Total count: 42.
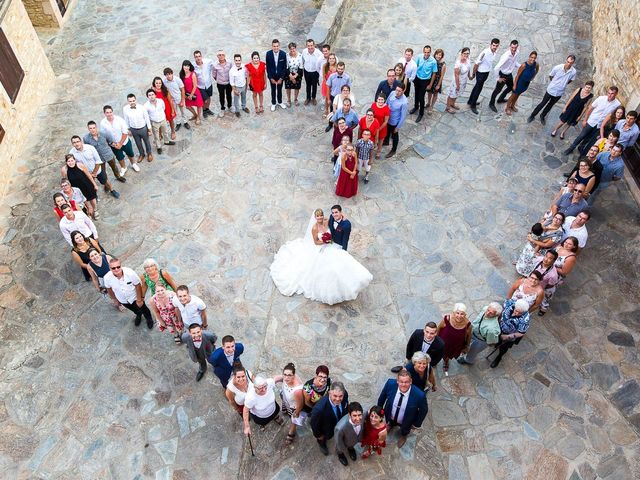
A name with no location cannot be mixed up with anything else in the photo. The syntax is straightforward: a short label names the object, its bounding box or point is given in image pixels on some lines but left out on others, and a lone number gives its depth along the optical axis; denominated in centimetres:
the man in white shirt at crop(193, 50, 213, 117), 1091
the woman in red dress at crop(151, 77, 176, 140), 1023
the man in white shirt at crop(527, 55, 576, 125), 1091
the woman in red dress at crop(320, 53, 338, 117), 1132
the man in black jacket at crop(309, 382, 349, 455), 625
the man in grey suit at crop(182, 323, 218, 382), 698
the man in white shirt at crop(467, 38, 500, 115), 1135
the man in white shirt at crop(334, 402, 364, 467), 614
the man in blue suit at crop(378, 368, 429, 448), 642
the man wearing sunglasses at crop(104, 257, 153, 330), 746
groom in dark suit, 830
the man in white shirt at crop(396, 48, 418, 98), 1130
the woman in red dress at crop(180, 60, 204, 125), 1082
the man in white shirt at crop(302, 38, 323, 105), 1152
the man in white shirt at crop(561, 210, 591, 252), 832
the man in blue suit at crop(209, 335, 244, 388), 677
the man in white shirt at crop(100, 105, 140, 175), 980
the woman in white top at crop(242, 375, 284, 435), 640
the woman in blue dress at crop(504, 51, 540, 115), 1120
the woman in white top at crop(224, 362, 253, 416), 647
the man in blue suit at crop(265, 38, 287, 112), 1142
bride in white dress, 841
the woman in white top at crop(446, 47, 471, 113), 1148
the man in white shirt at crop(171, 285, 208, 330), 715
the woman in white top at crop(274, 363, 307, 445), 652
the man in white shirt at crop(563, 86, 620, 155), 1027
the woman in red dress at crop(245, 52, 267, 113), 1129
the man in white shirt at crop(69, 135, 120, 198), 911
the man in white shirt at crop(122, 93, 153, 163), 996
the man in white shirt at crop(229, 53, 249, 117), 1128
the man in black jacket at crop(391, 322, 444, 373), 701
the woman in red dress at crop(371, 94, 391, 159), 1030
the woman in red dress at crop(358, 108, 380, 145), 1006
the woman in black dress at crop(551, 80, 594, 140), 1074
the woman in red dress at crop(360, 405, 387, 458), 620
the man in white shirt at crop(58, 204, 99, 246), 820
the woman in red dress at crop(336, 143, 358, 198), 971
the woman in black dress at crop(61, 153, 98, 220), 889
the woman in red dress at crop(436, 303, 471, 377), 709
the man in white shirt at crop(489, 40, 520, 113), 1136
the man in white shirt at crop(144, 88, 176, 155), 1020
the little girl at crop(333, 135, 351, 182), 962
